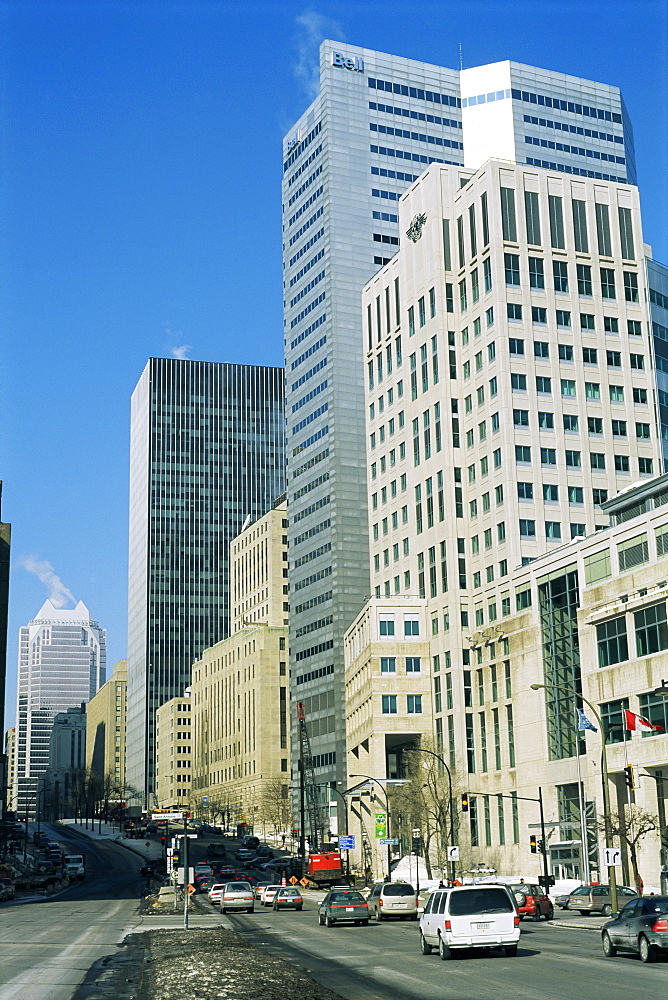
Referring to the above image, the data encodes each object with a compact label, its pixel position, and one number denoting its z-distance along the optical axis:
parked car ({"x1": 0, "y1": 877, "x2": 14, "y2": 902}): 100.49
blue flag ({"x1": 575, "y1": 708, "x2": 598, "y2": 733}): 69.58
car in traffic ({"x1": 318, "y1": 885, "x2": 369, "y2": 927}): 54.12
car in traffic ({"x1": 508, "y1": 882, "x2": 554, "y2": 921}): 57.62
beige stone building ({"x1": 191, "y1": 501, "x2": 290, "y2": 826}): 198.12
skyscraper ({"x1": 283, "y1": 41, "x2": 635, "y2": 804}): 172.00
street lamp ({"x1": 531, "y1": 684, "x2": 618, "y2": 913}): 54.91
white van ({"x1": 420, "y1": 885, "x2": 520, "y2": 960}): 32.59
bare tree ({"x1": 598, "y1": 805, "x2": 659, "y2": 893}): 71.14
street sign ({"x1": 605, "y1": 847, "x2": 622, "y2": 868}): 59.12
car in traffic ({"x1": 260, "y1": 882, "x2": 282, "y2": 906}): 76.88
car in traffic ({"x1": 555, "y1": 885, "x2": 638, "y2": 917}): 61.26
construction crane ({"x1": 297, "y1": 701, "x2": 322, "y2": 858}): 176.12
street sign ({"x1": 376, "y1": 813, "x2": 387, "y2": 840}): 111.47
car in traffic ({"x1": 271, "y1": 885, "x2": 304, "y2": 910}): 73.06
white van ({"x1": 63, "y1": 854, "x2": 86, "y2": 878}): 143.12
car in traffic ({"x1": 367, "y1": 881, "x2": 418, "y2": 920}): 58.50
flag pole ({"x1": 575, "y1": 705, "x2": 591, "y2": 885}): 85.94
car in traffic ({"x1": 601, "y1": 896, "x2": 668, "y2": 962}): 31.26
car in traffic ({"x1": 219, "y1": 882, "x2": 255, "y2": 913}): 68.94
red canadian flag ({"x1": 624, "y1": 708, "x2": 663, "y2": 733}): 63.44
